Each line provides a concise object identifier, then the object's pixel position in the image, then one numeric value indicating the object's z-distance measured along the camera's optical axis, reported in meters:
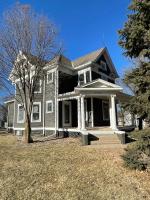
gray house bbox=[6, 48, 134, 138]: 13.65
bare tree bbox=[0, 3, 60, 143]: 10.76
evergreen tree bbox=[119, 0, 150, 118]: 5.14
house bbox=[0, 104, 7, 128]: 39.62
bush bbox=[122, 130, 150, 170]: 5.05
